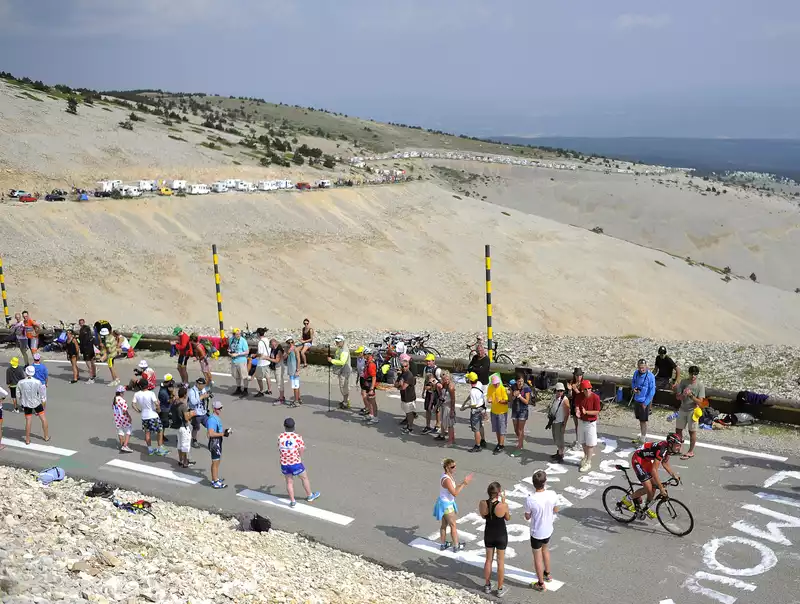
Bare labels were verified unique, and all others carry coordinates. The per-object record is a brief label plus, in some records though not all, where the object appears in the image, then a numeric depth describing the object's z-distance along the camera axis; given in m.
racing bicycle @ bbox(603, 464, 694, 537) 11.10
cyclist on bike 11.08
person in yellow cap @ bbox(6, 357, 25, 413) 16.73
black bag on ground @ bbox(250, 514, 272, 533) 11.32
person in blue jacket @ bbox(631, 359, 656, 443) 14.12
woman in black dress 9.66
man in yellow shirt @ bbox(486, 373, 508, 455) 14.05
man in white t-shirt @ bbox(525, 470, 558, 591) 9.84
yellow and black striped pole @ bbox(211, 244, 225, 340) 21.50
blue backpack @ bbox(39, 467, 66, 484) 12.98
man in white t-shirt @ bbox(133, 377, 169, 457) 14.38
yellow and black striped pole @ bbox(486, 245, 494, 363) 18.50
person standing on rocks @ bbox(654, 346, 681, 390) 15.84
